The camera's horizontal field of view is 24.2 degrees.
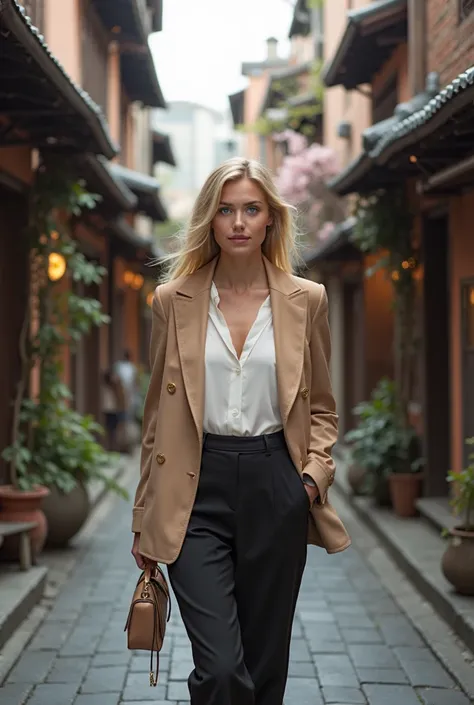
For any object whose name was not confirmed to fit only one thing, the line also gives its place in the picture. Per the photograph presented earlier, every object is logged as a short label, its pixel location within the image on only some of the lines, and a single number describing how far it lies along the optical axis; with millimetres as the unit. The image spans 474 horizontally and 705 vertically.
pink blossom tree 20547
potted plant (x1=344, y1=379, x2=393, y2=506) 10680
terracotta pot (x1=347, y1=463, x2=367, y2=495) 11539
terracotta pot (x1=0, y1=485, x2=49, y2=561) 7883
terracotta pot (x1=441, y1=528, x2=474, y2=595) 6559
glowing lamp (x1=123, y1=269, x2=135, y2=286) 21391
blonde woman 3438
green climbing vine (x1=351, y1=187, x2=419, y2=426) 10734
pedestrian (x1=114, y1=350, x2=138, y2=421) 16594
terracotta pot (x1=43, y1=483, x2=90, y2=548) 8867
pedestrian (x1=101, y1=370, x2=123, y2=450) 16266
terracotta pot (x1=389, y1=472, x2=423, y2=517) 10320
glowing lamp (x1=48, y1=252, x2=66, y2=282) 9219
